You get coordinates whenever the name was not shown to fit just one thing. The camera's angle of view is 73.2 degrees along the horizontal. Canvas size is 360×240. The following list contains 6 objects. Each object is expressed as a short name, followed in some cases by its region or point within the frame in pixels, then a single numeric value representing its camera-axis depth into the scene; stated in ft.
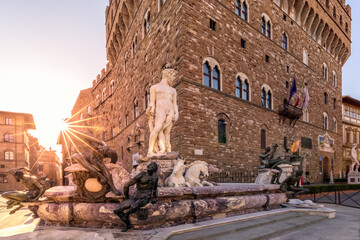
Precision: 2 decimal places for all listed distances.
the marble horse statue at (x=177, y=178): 18.43
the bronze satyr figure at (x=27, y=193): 18.26
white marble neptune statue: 21.63
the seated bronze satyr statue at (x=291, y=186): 23.81
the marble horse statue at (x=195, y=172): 19.57
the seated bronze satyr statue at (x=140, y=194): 12.64
